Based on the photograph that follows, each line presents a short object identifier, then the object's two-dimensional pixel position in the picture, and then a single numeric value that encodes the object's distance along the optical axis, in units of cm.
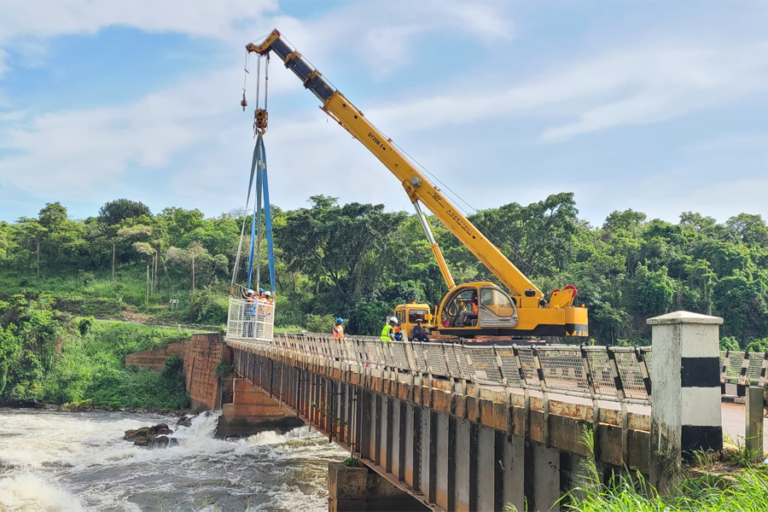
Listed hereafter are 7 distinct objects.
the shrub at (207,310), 6844
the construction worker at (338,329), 2283
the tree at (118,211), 9819
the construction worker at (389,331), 1988
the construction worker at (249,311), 2973
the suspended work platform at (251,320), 3025
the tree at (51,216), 8312
